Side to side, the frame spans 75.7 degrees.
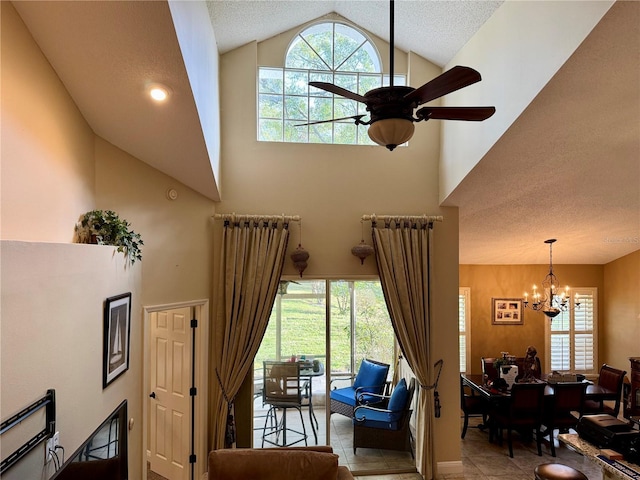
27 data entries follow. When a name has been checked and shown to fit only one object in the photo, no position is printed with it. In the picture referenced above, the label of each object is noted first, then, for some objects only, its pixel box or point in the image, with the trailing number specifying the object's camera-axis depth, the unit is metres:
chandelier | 6.91
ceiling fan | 2.31
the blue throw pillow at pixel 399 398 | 4.90
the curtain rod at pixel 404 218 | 4.81
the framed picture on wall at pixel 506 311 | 7.31
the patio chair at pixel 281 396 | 4.82
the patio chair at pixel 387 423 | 4.88
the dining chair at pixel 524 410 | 5.20
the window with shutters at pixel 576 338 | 7.49
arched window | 4.90
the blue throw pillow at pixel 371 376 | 5.02
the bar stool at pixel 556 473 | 3.39
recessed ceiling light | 2.67
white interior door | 4.46
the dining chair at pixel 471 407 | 5.84
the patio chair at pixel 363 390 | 4.96
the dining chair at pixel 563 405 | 5.39
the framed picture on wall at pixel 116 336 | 2.94
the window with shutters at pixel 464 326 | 7.15
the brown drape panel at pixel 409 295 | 4.77
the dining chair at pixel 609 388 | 5.81
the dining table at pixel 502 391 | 5.39
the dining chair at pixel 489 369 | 6.16
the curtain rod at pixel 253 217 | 4.57
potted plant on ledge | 3.20
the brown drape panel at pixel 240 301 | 4.54
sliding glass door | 4.86
